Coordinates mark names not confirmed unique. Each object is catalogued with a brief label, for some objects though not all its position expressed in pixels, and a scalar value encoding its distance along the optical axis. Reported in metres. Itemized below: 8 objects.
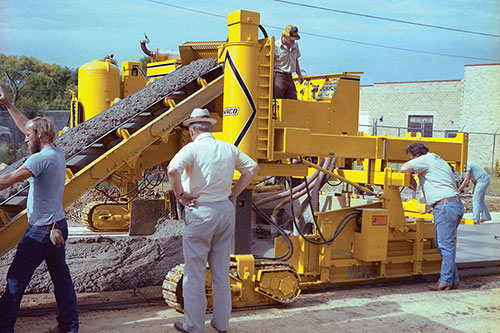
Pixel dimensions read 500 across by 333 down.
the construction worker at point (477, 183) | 12.84
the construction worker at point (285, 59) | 7.25
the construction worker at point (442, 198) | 7.72
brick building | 29.34
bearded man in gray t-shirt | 4.88
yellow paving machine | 6.49
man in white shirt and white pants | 5.05
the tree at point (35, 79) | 28.97
